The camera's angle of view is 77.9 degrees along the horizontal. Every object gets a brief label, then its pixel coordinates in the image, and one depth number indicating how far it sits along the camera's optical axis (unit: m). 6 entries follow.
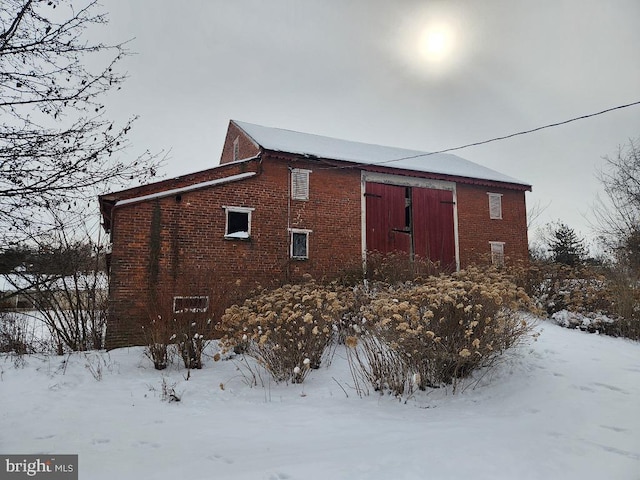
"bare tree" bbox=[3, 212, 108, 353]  8.91
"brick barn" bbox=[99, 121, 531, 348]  10.05
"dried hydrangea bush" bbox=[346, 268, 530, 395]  5.32
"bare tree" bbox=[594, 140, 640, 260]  17.94
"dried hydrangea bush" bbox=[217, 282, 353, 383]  6.40
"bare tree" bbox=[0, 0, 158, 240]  4.16
